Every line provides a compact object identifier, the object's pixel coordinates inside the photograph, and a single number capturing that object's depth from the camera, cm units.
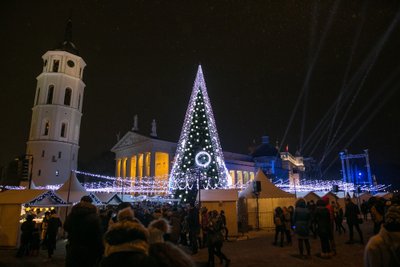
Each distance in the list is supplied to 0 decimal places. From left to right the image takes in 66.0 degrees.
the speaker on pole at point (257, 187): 1902
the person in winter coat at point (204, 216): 1283
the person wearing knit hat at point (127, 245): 253
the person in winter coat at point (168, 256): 242
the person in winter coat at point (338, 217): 1631
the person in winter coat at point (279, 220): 1365
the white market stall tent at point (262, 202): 2092
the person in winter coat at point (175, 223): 1139
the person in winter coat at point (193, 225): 1222
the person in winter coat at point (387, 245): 313
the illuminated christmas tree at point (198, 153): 2709
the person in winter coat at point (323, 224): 969
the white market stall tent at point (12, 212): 1462
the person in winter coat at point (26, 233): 1224
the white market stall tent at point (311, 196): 2334
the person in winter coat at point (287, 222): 1359
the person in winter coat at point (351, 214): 1266
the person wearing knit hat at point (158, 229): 370
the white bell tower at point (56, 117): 5119
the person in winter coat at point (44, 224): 1440
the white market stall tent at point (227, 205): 1756
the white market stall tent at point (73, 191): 1984
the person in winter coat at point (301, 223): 1013
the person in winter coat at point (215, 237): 900
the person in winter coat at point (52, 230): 1189
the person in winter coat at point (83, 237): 514
